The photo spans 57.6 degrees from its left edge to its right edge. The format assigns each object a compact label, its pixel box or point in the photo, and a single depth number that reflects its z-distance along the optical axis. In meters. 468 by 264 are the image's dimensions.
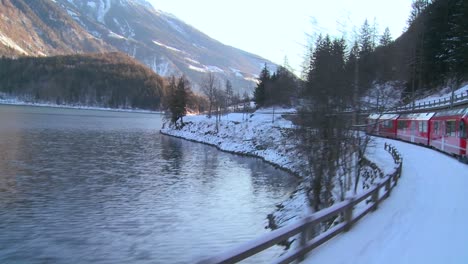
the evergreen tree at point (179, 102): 84.50
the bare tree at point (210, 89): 89.74
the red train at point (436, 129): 24.71
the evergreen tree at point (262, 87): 96.40
